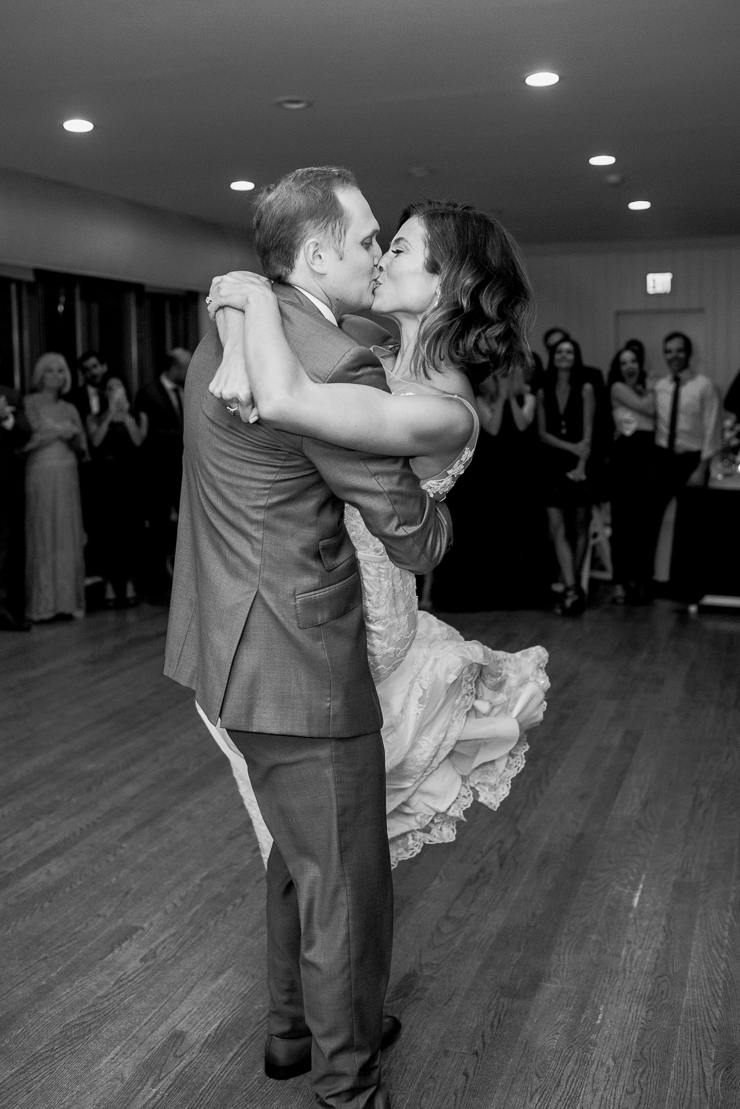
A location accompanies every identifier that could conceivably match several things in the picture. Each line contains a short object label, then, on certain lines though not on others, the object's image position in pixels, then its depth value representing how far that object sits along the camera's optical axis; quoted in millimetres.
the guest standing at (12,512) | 6707
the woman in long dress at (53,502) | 6965
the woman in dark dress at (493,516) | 7305
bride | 1644
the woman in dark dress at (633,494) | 7711
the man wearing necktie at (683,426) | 7715
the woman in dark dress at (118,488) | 7477
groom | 1724
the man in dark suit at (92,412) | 7570
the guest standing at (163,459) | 7844
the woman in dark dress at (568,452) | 7445
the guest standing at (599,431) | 7625
